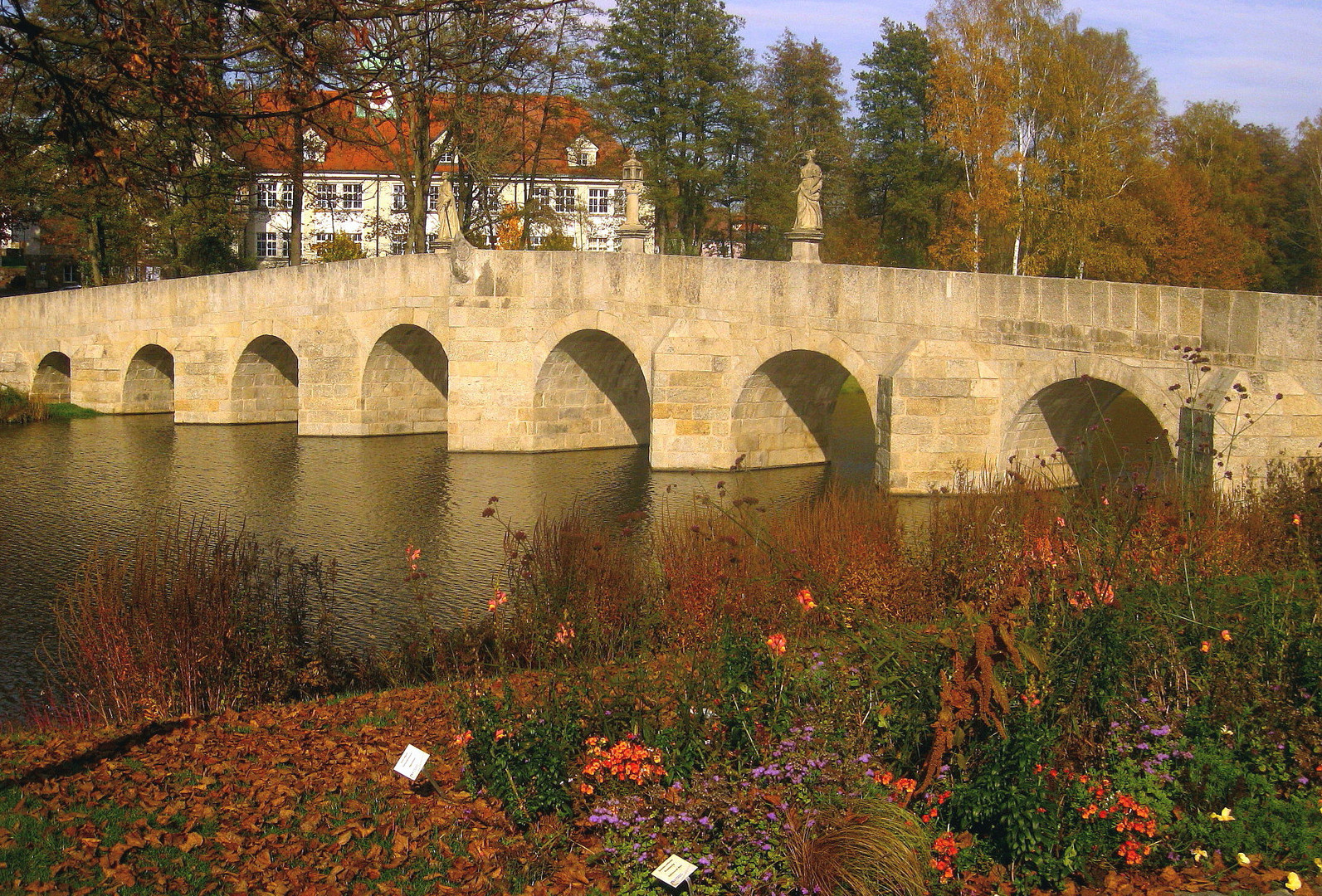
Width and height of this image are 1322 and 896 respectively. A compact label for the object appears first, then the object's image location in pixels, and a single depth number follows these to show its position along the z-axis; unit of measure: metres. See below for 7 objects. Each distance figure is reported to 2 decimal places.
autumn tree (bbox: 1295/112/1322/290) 33.25
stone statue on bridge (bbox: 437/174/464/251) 19.83
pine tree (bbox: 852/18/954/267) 33.84
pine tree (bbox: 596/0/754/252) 33.16
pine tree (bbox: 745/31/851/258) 34.88
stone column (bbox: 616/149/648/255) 18.80
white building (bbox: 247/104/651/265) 30.27
